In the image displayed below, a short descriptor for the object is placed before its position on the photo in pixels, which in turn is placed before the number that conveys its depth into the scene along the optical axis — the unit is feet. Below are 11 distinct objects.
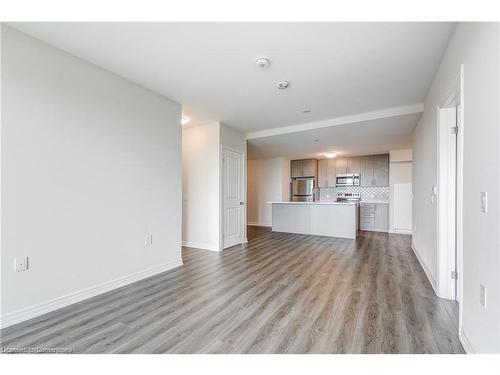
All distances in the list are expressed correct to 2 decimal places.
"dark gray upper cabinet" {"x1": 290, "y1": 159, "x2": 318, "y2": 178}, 25.46
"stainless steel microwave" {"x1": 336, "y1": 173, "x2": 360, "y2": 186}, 23.80
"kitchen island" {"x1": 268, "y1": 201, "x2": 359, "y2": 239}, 18.04
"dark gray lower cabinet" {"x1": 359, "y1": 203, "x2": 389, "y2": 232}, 21.62
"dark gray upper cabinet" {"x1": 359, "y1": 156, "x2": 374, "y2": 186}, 23.21
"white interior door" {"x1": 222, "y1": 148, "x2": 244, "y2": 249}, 14.89
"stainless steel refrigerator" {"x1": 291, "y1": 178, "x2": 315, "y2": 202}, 25.59
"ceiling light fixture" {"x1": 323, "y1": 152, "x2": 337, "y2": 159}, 22.26
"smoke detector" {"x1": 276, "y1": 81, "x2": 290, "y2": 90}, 9.21
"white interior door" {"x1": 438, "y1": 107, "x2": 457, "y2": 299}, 7.56
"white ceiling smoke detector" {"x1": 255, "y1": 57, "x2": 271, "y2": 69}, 7.54
